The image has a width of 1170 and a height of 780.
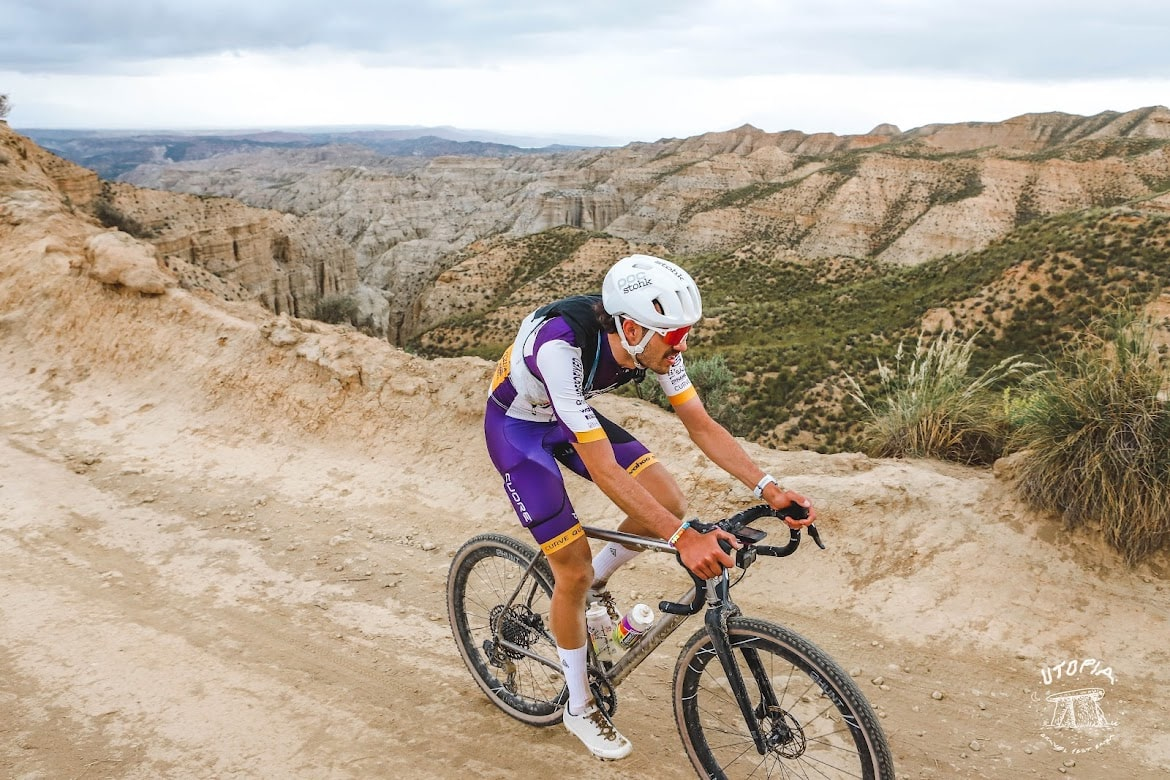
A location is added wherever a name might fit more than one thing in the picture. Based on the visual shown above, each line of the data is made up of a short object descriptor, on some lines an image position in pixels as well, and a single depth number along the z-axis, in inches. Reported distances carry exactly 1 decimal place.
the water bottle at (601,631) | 147.1
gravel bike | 116.3
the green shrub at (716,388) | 473.4
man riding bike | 124.8
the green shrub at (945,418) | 275.0
